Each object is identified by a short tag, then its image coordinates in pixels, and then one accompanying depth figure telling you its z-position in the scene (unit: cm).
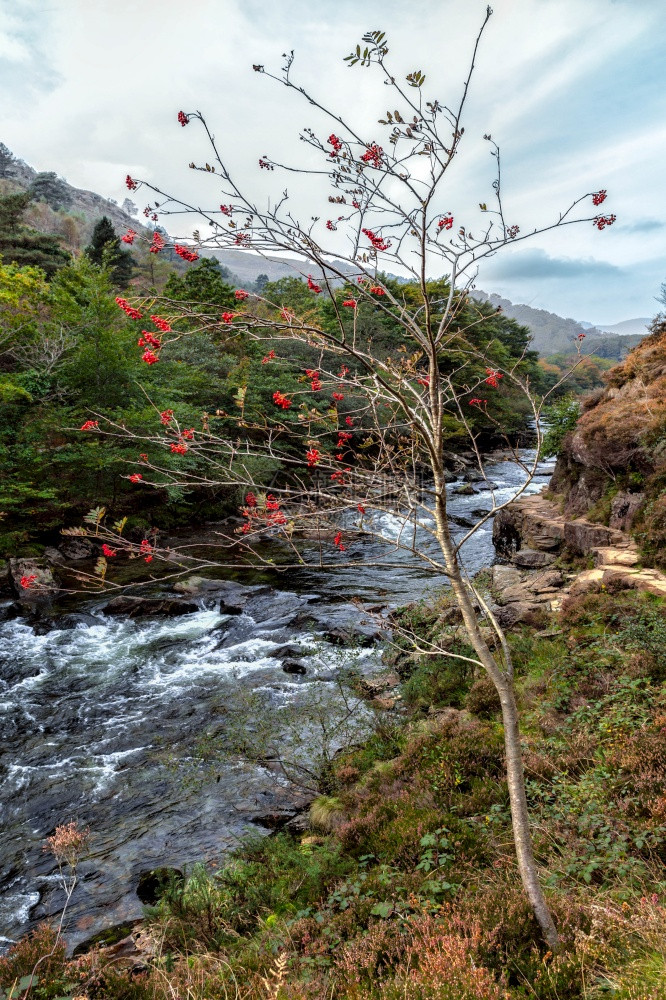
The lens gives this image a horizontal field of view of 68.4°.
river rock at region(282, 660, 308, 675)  995
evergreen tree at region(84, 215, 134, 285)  3766
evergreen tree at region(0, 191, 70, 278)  2902
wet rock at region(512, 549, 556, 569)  1208
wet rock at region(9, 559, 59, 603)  1341
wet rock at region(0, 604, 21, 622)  1230
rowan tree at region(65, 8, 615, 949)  254
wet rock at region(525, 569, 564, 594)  1002
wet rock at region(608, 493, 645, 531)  1003
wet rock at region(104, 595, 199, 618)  1296
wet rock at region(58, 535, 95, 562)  1614
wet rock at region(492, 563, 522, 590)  1120
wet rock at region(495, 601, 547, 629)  848
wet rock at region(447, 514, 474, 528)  1868
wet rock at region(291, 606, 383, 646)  1081
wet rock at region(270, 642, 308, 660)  1064
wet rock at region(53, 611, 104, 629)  1230
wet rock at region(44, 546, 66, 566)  1527
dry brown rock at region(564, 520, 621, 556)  1016
